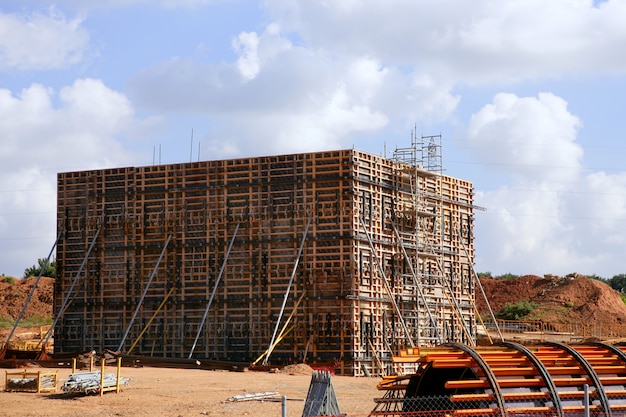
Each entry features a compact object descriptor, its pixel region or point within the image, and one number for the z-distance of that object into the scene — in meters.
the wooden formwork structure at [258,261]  47.34
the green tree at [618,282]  124.38
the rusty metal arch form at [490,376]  18.53
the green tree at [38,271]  99.88
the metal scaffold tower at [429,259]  50.41
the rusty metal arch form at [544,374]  19.12
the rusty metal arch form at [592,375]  19.59
